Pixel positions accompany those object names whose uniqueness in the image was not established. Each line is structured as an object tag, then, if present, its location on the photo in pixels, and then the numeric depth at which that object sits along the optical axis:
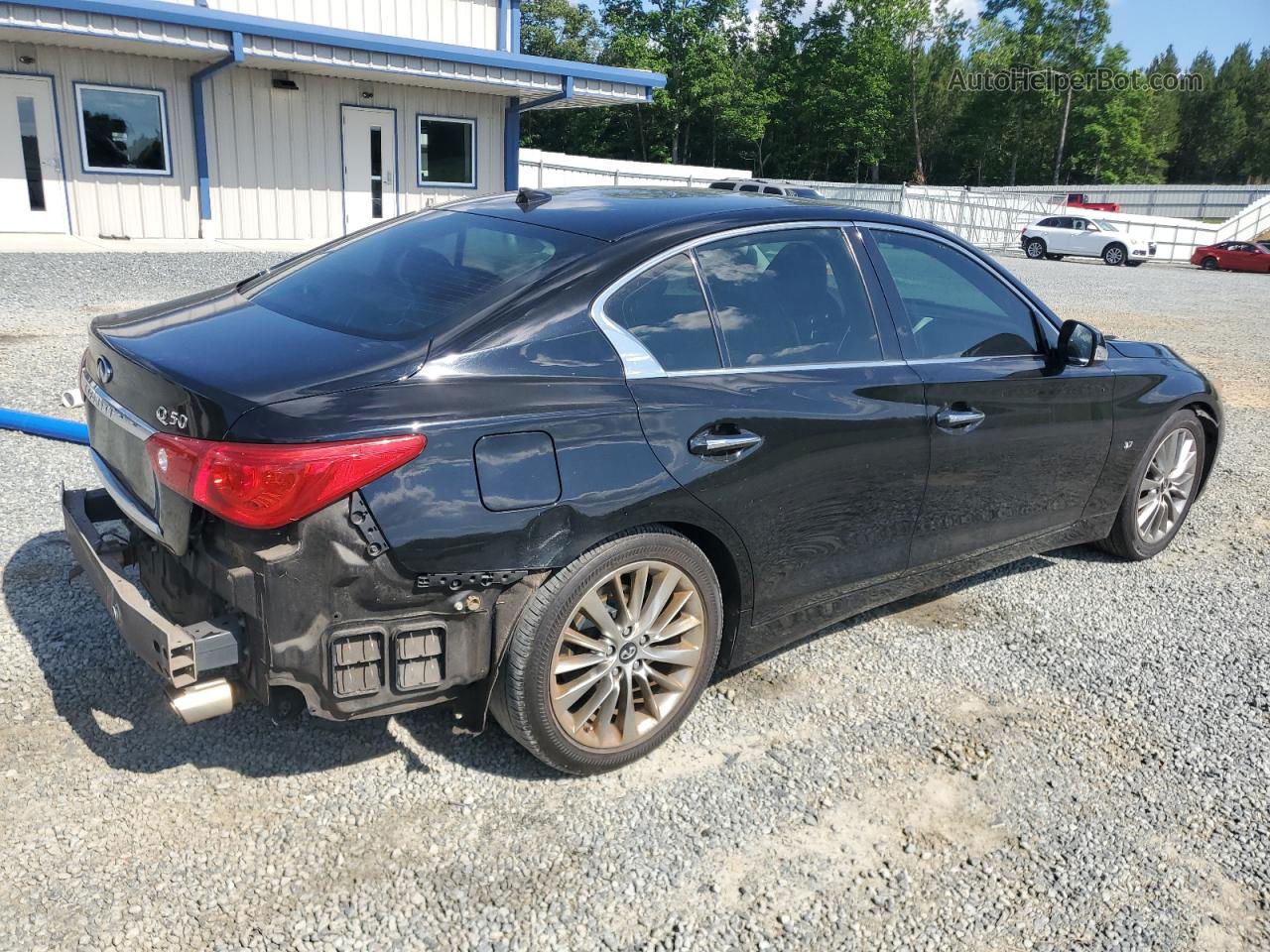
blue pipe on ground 5.70
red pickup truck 45.16
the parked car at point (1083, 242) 31.69
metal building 16.06
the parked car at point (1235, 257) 32.19
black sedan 2.51
